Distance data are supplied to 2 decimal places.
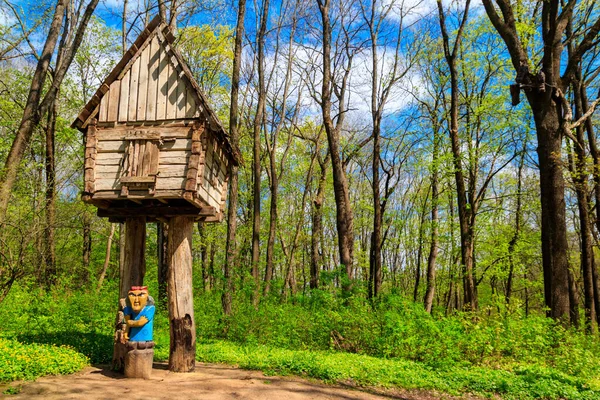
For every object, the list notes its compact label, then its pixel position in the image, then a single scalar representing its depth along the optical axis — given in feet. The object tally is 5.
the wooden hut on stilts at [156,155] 24.13
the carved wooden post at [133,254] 27.50
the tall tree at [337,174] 46.65
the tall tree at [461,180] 56.39
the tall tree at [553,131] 34.47
